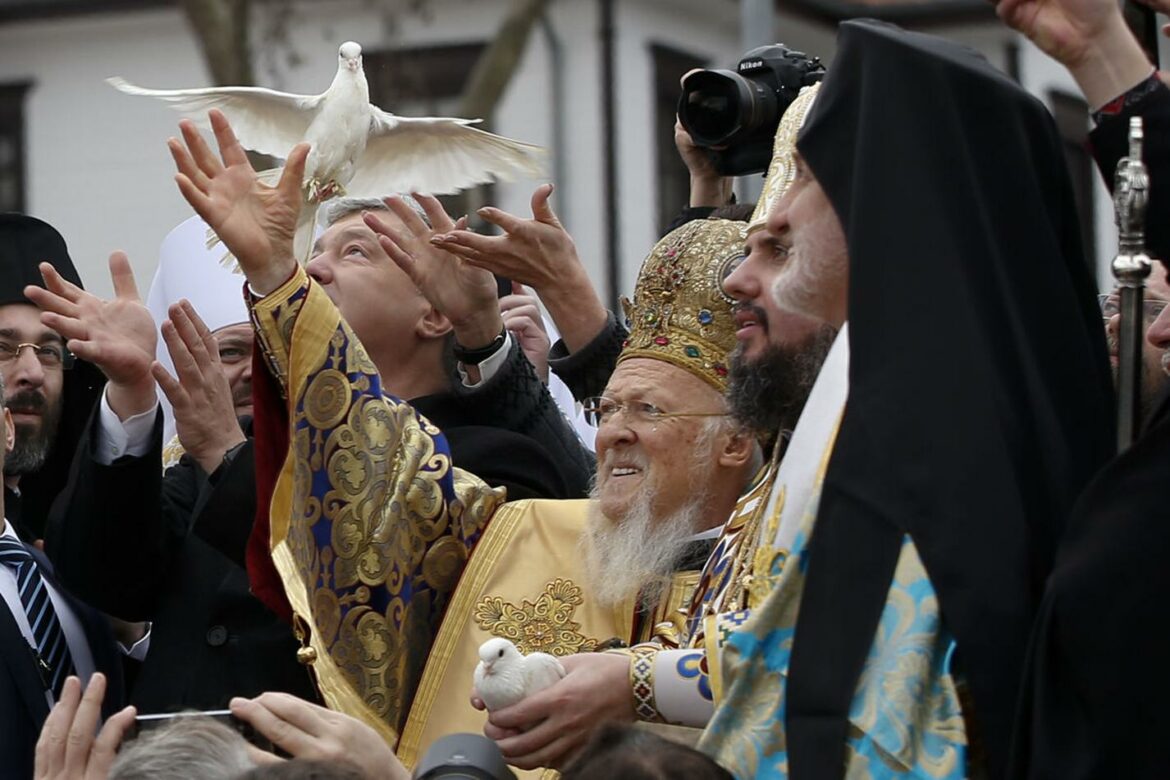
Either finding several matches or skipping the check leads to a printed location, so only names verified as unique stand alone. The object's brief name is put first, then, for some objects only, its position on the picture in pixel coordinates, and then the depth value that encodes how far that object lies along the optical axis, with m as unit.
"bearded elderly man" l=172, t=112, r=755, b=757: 8.00
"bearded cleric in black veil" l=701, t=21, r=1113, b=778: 5.55
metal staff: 5.61
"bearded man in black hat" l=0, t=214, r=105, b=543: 10.02
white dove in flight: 9.50
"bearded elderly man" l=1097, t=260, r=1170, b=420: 8.20
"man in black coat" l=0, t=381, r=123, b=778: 8.53
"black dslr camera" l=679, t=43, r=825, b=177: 8.70
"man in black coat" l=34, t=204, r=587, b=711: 8.94
